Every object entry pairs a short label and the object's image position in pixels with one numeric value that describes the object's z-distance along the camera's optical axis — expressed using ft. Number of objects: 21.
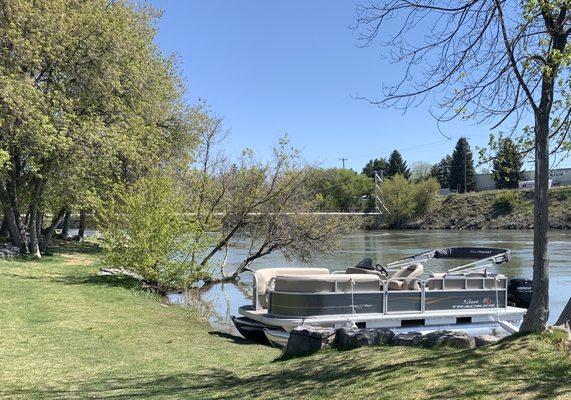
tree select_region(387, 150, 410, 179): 398.21
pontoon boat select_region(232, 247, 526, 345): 37.11
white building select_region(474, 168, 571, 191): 364.38
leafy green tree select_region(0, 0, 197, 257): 67.72
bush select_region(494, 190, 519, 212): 275.80
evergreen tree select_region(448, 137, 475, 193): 356.30
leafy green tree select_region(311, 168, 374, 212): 308.34
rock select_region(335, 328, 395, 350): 24.43
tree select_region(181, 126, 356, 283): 73.97
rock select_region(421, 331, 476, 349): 22.02
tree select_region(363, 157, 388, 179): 423.15
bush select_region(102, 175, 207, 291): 57.82
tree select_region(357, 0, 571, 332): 19.03
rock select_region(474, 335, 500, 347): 21.85
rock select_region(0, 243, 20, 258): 75.34
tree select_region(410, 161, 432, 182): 443.20
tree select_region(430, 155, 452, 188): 409.08
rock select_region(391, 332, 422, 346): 23.52
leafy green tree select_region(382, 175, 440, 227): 303.48
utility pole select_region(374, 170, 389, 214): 313.38
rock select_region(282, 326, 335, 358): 25.72
